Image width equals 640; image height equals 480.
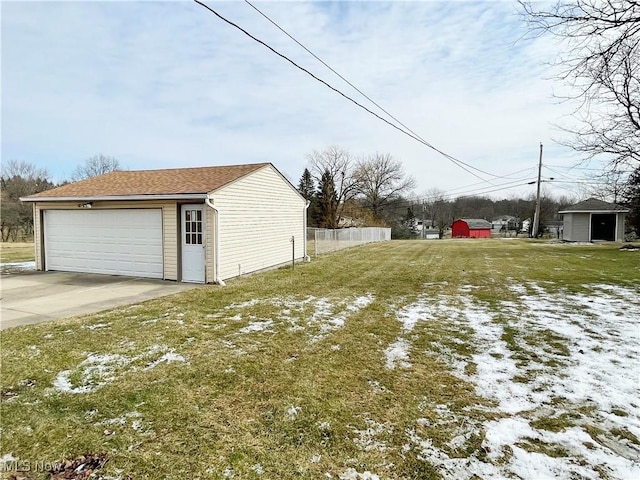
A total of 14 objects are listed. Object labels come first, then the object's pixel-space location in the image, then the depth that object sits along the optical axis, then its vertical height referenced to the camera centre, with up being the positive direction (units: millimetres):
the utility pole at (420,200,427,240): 52800 -733
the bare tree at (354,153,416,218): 43844 +5088
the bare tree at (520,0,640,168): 5367 +2913
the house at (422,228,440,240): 58109 -1606
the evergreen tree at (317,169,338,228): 36097 +2012
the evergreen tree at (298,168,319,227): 40172 +4102
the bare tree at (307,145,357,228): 40781 +6167
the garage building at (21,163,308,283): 9406 -44
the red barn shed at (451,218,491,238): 50094 -805
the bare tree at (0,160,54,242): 25172 +2201
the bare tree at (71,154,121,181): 41372 +6342
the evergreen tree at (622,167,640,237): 16866 +1389
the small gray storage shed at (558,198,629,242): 24453 +31
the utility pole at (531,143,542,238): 31147 +1160
